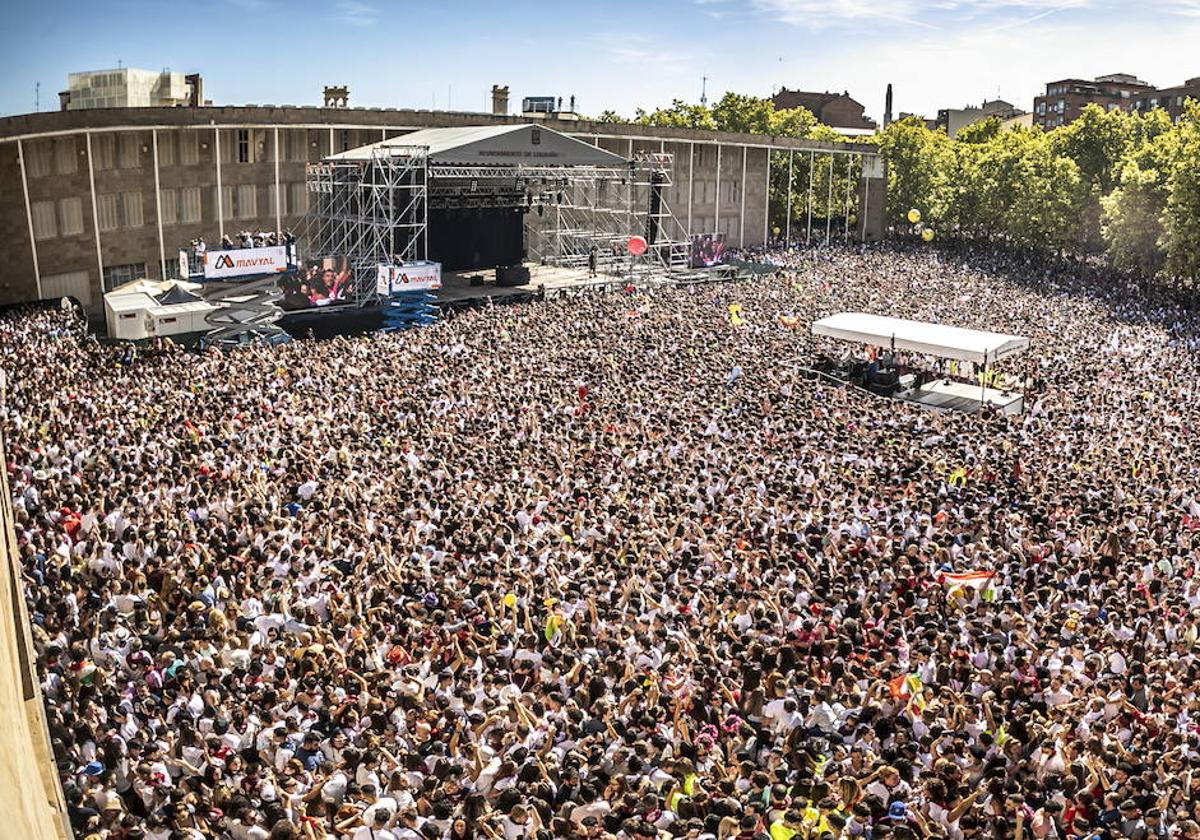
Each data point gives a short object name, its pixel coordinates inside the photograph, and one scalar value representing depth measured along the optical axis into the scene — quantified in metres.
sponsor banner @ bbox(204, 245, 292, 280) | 28.33
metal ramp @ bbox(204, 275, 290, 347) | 24.73
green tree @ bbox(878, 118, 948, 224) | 57.47
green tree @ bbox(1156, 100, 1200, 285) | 35.28
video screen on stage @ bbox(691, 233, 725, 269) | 40.44
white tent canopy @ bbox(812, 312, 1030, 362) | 21.58
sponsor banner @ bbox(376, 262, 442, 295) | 29.12
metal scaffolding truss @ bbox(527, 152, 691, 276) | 36.91
